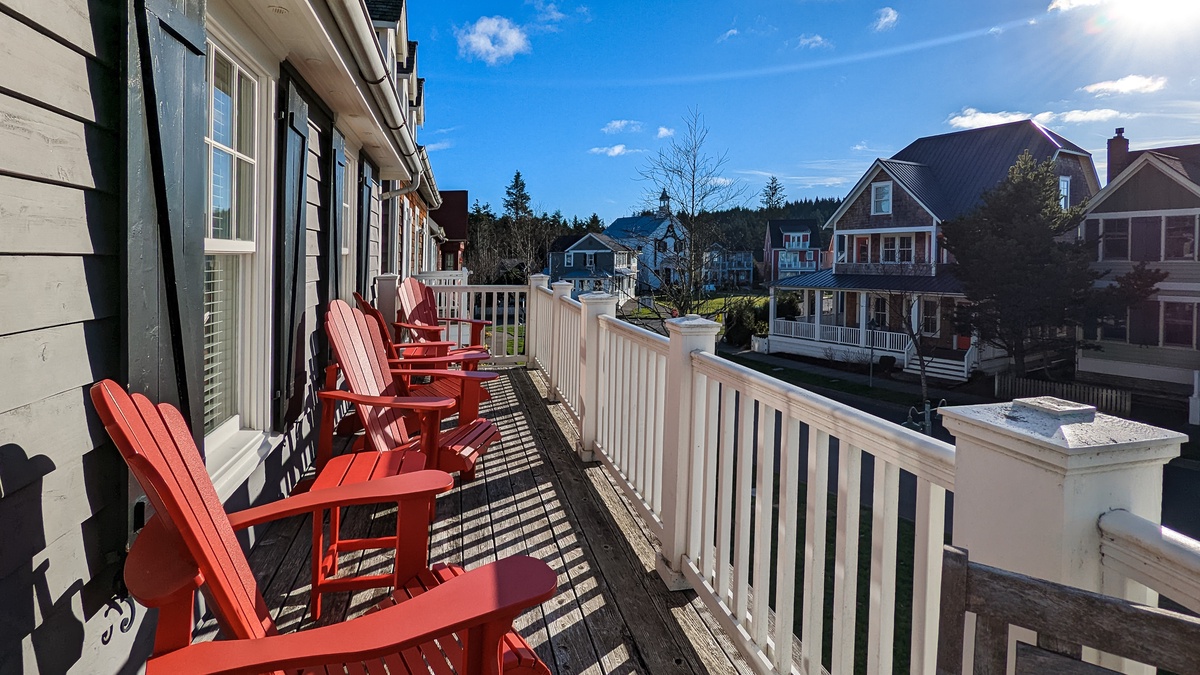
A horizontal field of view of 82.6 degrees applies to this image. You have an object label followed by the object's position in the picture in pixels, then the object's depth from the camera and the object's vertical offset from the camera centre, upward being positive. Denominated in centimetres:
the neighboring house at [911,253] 2198 +185
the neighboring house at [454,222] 2294 +260
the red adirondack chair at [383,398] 303 -48
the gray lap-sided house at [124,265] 123 +7
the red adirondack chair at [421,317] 581 -18
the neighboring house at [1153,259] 1755 +142
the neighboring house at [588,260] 4144 +259
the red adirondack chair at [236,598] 105 -52
